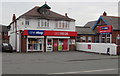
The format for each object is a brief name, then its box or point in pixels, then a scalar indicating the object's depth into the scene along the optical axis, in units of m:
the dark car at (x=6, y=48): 28.88
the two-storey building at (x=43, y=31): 29.25
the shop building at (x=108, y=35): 34.84
